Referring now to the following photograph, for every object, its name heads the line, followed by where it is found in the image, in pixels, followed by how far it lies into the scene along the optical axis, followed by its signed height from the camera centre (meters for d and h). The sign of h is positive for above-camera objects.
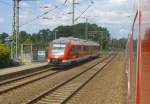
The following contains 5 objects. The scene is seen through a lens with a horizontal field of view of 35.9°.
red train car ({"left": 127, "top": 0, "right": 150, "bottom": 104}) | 1.63 -0.04
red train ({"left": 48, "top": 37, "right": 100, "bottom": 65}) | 20.61 -0.20
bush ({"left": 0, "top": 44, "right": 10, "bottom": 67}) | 19.02 -0.59
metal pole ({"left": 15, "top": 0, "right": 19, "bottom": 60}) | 19.53 +2.51
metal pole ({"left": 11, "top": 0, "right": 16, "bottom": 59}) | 19.71 +2.16
